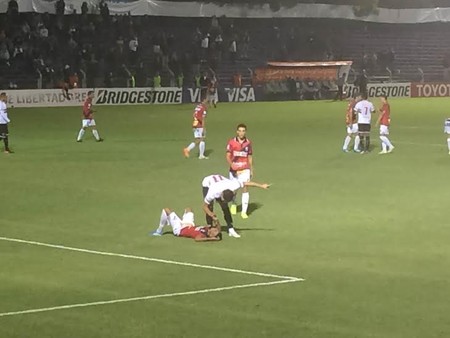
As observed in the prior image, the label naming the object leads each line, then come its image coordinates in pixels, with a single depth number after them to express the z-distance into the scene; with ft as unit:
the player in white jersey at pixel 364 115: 113.19
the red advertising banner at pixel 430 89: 237.45
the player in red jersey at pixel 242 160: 71.82
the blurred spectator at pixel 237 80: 216.54
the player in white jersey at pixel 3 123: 113.29
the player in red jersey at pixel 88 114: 124.06
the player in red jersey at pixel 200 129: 108.58
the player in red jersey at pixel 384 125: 113.91
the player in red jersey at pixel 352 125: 114.73
